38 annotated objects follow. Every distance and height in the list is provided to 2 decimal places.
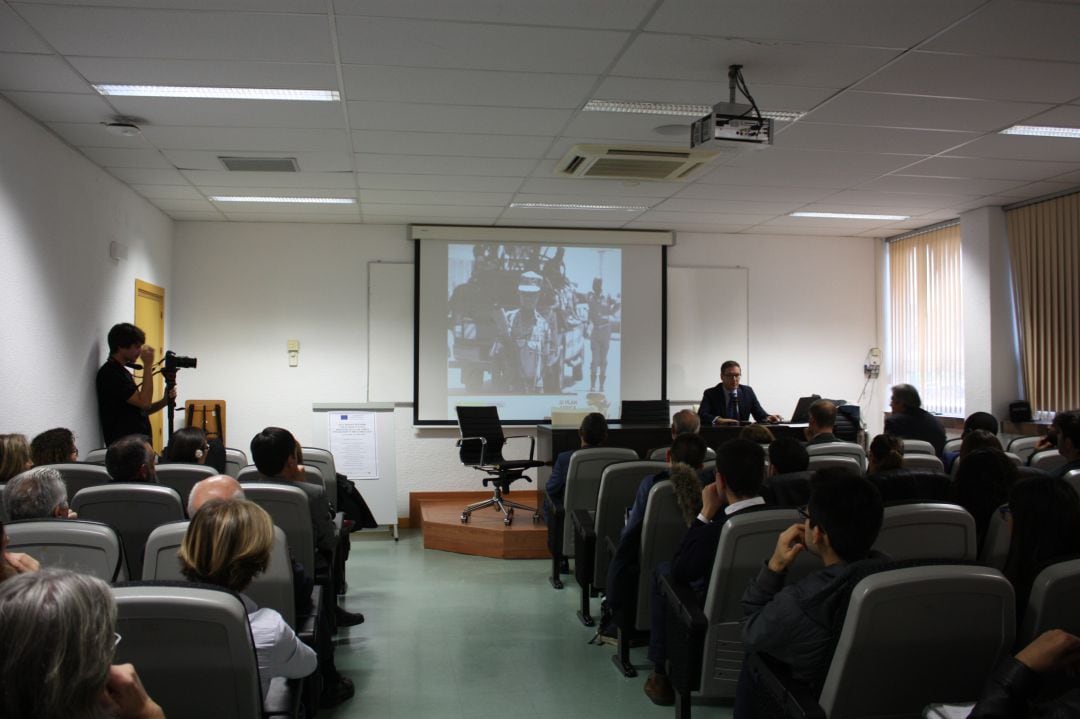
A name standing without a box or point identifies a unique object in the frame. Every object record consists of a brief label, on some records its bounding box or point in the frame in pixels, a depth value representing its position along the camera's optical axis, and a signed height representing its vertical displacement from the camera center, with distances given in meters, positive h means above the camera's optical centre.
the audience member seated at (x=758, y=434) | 4.66 -0.24
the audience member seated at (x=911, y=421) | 5.83 -0.21
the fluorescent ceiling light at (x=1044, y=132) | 5.13 +1.62
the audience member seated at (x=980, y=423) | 5.28 -0.21
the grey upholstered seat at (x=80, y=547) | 2.41 -0.45
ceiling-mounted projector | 4.08 +1.31
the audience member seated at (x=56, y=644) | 1.14 -0.36
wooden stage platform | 6.55 -1.17
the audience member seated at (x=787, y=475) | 3.51 -0.37
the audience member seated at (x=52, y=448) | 4.09 -0.28
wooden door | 7.14 +0.63
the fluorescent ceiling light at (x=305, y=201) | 7.19 +1.68
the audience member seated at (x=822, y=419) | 5.16 -0.17
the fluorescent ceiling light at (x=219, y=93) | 4.36 +1.58
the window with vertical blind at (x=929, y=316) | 8.32 +0.80
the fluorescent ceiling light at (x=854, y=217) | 8.09 +1.71
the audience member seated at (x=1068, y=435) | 4.14 -0.22
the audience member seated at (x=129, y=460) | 3.56 -0.30
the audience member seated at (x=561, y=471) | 5.24 -0.51
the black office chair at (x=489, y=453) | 7.20 -0.56
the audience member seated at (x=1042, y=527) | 2.25 -0.37
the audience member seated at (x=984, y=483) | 3.21 -0.36
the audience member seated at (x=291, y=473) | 3.69 -0.38
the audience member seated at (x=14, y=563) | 1.97 -0.42
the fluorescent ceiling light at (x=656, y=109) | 4.64 +1.60
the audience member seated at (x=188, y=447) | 4.38 -0.30
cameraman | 5.81 +0.01
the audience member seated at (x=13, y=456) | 3.62 -0.29
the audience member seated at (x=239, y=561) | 2.15 -0.44
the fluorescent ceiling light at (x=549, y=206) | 7.55 +1.70
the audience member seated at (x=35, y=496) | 2.89 -0.37
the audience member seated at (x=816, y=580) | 2.05 -0.49
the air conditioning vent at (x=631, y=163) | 5.53 +1.59
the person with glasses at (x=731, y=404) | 7.58 -0.12
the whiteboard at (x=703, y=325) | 9.17 +0.73
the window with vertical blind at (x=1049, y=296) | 6.96 +0.83
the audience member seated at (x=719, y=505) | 3.03 -0.42
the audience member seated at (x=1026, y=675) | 1.56 -0.54
